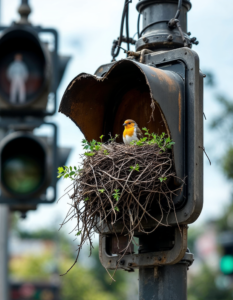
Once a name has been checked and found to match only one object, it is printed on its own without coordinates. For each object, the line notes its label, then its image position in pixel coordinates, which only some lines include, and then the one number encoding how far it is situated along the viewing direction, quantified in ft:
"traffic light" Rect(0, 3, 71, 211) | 33.27
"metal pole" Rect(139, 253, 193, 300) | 26.86
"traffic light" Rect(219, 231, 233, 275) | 41.60
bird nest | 27.12
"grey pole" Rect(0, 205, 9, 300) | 48.08
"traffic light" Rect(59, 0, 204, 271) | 27.27
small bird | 32.68
